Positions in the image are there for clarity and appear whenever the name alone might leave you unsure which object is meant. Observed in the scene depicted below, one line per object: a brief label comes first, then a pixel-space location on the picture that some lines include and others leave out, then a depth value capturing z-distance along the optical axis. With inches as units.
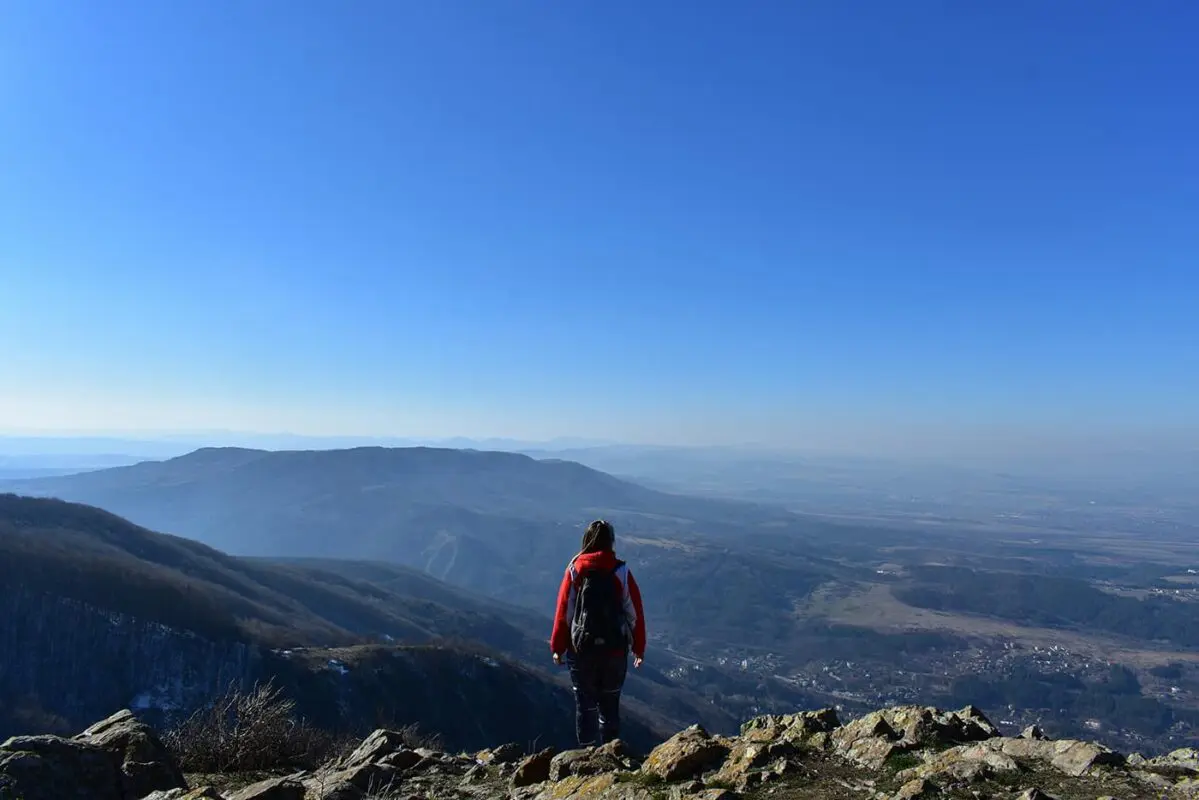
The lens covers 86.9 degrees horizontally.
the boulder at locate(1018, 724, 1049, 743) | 268.9
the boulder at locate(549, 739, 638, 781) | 260.1
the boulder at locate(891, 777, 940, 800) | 191.8
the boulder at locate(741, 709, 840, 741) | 287.0
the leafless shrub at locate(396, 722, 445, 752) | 375.9
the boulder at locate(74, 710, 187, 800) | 245.9
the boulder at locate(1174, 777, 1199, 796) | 186.0
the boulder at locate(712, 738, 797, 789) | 228.7
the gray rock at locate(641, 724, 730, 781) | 240.2
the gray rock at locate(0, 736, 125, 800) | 208.2
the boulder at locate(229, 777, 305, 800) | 221.6
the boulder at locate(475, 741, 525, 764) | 315.3
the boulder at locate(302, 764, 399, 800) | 235.8
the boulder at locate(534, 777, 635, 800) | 227.3
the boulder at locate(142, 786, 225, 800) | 203.3
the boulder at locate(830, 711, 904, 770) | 247.9
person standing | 292.2
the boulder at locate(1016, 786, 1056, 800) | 183.6
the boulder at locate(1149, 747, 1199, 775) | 217.4
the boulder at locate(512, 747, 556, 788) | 270.2
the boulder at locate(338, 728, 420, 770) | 304.2
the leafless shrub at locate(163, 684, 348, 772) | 324.2
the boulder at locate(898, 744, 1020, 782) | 208.2
